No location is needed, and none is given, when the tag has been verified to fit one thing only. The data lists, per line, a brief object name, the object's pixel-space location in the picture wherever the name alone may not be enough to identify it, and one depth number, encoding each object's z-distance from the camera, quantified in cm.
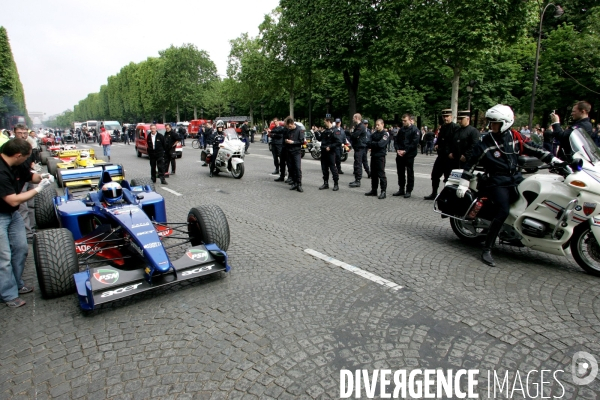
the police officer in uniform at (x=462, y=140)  808
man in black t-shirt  386
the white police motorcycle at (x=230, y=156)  1312
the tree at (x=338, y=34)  2528
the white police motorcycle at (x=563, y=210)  441
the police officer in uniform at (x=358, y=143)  1121
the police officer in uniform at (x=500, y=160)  487
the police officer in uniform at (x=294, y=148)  1045
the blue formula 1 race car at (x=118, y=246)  376
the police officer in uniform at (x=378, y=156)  948
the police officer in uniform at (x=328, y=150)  1041
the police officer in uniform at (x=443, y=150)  845
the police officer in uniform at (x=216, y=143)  1368
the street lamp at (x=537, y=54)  1864
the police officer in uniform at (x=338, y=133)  1051
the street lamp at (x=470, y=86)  2635
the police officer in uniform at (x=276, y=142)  1314
